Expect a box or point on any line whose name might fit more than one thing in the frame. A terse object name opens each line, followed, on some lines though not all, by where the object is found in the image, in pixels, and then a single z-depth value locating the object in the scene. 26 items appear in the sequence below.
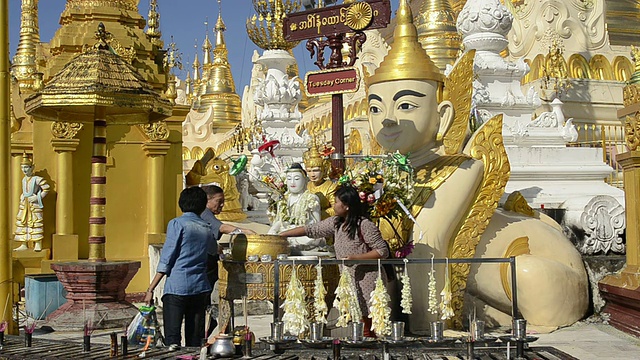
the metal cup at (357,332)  5.36
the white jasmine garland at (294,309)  5.98
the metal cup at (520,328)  5.34
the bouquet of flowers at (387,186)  7.35
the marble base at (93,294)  9.22
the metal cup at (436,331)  5.46
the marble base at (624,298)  8.05
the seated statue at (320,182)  7.82
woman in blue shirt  6.11
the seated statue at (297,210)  7.35
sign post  9.32
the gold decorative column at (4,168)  6.46
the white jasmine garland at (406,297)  6.36
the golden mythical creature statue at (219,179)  13.94
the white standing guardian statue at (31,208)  11.97
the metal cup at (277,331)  5.42
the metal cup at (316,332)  5.46
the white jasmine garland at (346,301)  6.12
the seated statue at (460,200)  8.02
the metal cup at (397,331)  5.34
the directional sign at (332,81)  9.28
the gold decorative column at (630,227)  8.21
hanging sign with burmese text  9.34
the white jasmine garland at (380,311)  6.23
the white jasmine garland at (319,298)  6.02
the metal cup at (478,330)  5.39
